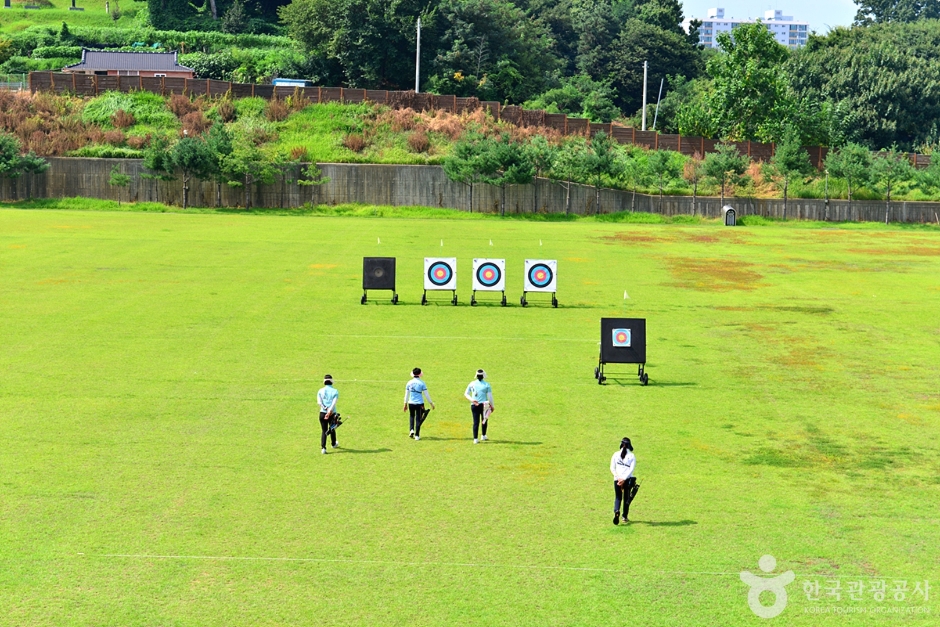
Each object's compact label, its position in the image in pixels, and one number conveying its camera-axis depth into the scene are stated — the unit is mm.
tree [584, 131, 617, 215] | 107125
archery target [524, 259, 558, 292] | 54531
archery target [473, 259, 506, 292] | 54031
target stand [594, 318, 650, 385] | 38375
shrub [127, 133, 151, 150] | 110625
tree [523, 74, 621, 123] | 147262
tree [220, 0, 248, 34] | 166750
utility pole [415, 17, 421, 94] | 130462
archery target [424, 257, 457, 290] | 54156
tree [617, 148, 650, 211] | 110250
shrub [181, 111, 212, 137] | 114938
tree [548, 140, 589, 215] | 107688
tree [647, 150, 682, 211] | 109438
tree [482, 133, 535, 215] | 105562
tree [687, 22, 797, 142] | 124250
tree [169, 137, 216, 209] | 103000
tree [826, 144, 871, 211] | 112500
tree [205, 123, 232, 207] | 103625
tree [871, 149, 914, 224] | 111250
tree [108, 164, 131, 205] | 104062
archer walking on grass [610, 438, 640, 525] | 23906
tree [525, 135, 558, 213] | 108438
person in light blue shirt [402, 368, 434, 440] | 30078
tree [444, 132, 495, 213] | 105944
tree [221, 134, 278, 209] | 103625
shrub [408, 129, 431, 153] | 115875
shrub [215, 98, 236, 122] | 118762
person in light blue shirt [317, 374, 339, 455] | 29156
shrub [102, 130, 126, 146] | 111438
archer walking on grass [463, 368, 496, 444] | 29984
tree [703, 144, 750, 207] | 108562
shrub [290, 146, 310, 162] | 109812
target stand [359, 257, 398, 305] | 53656
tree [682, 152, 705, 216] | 110575
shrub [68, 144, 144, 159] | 107862
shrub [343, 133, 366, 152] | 115188
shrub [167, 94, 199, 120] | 119000
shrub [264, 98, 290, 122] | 119562
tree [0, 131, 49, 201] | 101250
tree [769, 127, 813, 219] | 114812
